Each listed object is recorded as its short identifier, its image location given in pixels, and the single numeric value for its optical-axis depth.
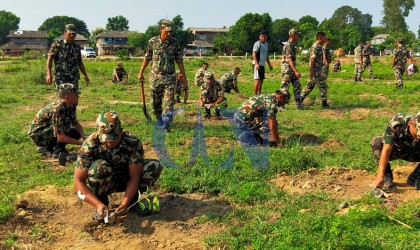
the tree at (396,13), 65.44
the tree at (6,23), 88.62
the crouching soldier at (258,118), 6.46
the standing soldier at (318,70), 10.37
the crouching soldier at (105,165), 3.85
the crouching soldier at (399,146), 4.36
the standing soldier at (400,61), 13.82
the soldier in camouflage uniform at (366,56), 17.97
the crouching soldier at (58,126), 5.74
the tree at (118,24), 84.56
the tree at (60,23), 103.75
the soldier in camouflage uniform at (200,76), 12.80
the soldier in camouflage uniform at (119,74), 18.51
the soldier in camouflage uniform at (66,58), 7.56
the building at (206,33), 83.25
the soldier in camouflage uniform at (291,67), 10.07
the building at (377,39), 73.81
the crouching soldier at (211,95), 9.47
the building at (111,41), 71.88
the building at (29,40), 73.19
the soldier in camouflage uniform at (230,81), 12.11
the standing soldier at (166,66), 7.57
